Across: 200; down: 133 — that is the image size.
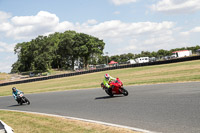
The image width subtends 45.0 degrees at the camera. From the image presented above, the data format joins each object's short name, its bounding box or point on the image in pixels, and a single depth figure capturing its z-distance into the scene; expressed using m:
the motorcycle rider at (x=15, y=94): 17.25
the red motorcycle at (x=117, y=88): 13.60
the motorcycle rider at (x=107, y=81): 14.00
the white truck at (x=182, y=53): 76.32
